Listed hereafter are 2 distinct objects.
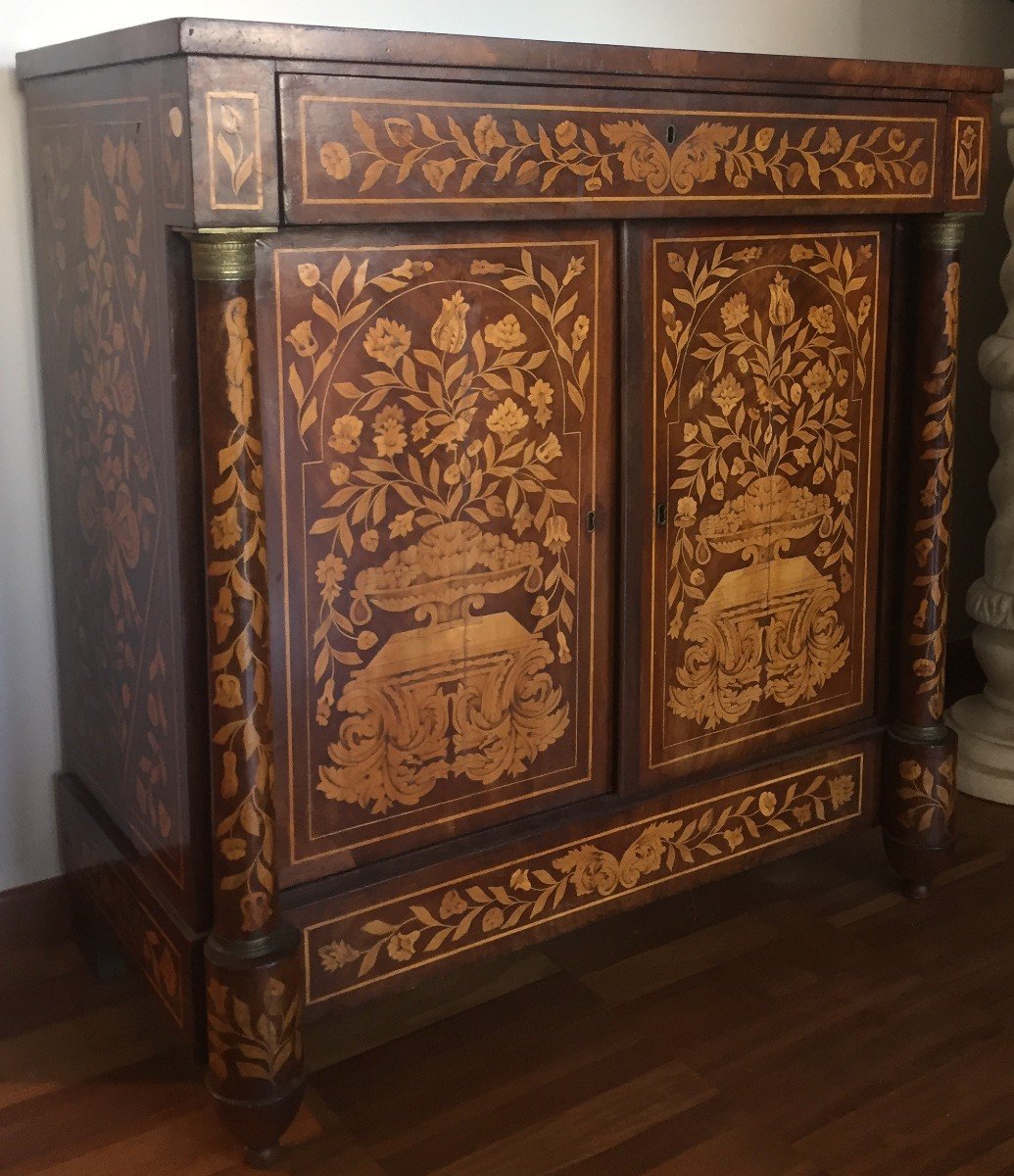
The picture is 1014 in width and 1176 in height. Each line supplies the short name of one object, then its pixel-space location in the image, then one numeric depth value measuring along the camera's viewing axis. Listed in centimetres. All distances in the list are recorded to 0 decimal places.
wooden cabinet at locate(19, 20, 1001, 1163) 155
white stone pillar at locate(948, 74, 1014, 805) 266
